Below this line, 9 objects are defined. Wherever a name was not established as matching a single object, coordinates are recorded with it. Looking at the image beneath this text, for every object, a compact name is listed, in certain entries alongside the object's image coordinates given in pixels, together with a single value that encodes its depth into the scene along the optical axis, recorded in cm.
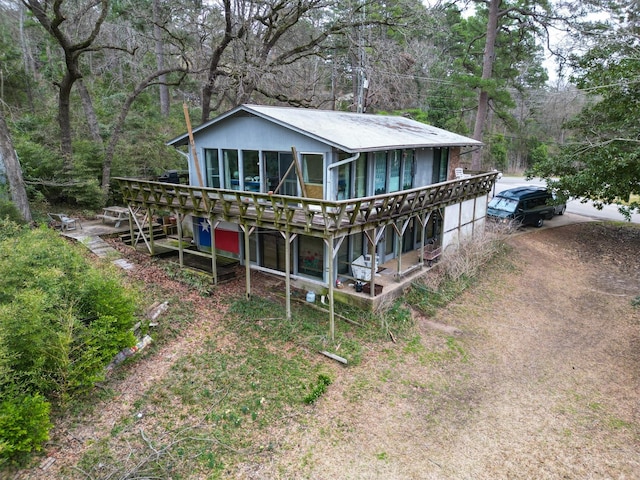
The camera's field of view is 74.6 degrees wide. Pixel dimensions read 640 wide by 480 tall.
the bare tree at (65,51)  1418
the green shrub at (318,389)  821
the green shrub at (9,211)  1250
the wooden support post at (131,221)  1424
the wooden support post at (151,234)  1366
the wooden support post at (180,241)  1291
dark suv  1966
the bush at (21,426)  600
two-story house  1076
